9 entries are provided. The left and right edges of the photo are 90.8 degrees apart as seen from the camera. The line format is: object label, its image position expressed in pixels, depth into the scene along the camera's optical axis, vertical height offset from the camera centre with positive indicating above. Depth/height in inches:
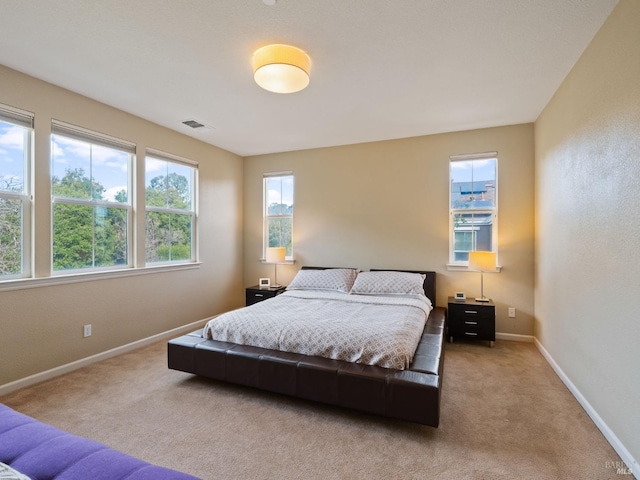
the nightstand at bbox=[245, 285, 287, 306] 174.7 -31.4
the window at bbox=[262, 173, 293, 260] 199.6 +16.5
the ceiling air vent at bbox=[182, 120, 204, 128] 147.3 +54.1
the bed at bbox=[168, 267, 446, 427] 79.5 -35.8
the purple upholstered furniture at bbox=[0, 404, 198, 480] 39.7 -29.7
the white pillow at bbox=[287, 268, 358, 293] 161.9 -22.3
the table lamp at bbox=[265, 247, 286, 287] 183.9 -10.4
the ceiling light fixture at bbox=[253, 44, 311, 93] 87.9 +48.0
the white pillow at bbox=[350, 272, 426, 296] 148.1 -22.3
